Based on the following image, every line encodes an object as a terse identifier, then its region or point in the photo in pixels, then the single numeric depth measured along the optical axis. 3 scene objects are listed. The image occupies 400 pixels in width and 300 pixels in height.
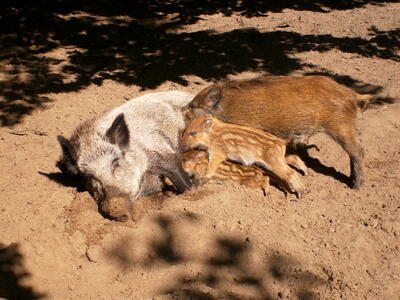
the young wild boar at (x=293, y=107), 4.32
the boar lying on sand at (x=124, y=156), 4.20
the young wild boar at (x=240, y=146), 4.31
